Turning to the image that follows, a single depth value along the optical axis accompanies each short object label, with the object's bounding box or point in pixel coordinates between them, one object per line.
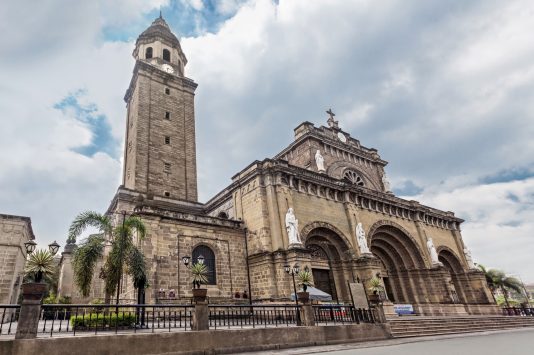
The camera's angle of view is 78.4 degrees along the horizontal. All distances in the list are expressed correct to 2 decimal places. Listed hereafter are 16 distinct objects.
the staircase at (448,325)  18.06
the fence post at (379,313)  16.70
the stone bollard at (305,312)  14.08
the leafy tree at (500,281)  43.53
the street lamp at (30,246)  11.38
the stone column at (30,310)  9.12
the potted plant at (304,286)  14.59
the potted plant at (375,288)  17.03
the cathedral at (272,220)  22.00
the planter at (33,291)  9.54
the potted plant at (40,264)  11.38
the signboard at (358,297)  17.41
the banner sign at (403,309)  28.17
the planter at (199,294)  12.07
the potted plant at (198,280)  12.10
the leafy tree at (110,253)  15.48
